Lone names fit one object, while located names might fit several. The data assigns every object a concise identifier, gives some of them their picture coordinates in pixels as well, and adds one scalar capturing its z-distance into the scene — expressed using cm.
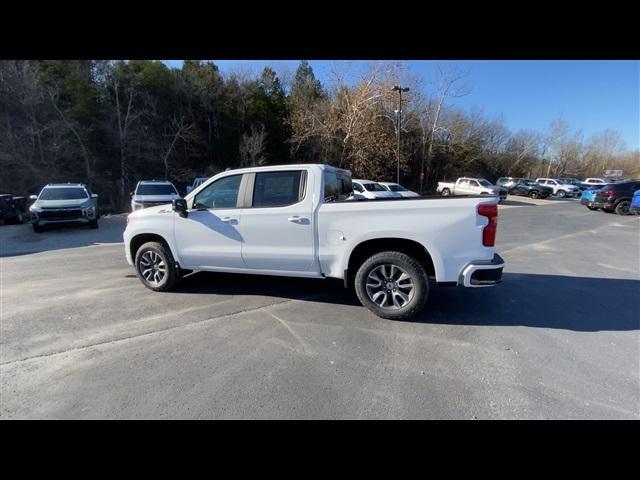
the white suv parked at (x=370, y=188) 1632
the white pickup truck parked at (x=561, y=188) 3369
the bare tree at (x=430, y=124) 3438
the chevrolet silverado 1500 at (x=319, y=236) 352
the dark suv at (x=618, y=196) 1678
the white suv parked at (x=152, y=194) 1237
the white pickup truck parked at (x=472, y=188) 2612
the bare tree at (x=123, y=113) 2555
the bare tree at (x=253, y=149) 2878
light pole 2366
